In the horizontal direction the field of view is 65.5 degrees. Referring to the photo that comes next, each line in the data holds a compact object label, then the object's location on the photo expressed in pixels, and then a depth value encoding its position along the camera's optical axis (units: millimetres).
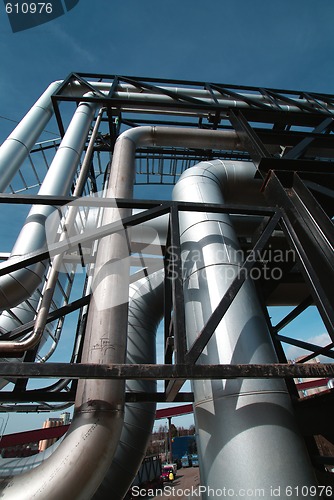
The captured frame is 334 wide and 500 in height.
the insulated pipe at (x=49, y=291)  1670
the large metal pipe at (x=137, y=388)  2967
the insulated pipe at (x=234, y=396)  1617
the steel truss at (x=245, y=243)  1461
